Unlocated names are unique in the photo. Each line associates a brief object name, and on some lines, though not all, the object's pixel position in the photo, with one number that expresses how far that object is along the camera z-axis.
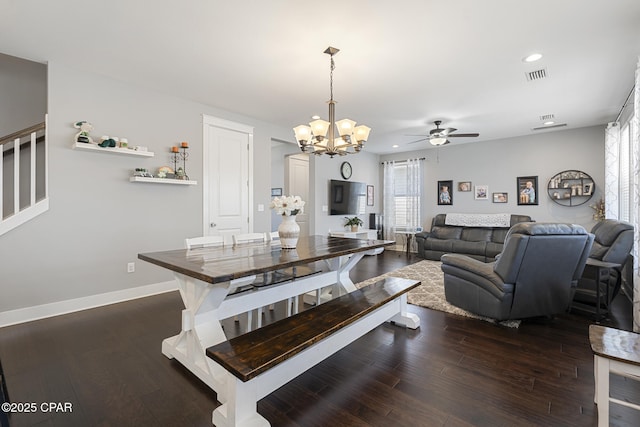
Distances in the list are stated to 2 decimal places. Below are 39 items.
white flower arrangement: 2.62
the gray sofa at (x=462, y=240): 5.94
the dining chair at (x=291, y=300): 2.93
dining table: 1.87
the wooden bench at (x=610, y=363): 1.37
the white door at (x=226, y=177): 4.37
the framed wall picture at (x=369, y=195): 7.89
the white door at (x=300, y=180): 6.71
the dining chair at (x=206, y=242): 2.68
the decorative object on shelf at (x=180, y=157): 3.96
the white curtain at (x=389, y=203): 7.92
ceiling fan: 4.99
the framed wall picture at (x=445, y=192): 7.13
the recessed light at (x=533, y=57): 2.86
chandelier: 2.88
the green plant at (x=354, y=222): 6.93
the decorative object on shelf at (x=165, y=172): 3.78
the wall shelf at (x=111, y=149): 3.13
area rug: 3.23
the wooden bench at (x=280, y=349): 1.45
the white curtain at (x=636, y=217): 2.63
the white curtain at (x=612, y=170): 4.75
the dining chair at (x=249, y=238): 2.99
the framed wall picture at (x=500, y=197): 6.43
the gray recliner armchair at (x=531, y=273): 2.63
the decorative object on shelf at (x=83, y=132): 3.15
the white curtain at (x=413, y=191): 7.51
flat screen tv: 6.72
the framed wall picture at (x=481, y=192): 6.67
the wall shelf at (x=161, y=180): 3.55
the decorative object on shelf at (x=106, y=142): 3.29
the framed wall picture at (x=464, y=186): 6.89
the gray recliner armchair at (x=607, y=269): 3.06
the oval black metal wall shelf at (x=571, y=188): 5.48
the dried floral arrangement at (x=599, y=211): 5.18
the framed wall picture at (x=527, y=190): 6.05
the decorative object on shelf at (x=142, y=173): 3.62
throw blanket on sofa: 6.18
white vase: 2.67
